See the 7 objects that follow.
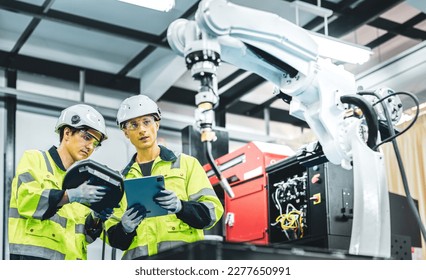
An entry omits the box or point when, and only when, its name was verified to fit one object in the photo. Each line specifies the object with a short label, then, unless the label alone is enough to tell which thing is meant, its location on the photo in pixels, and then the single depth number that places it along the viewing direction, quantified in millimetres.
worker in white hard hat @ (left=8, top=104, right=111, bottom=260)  2525
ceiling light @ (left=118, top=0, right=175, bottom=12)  3949
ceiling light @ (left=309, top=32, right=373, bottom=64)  4328
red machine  3619
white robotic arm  1835
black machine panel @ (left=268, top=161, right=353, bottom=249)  2721
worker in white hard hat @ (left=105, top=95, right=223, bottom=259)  2604
